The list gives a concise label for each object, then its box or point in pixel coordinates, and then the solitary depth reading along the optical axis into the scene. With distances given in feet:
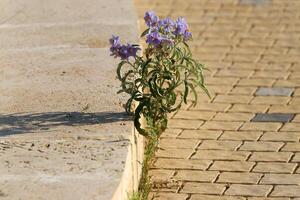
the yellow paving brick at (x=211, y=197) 34.37
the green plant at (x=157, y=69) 34.81
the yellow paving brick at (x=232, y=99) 44.06
